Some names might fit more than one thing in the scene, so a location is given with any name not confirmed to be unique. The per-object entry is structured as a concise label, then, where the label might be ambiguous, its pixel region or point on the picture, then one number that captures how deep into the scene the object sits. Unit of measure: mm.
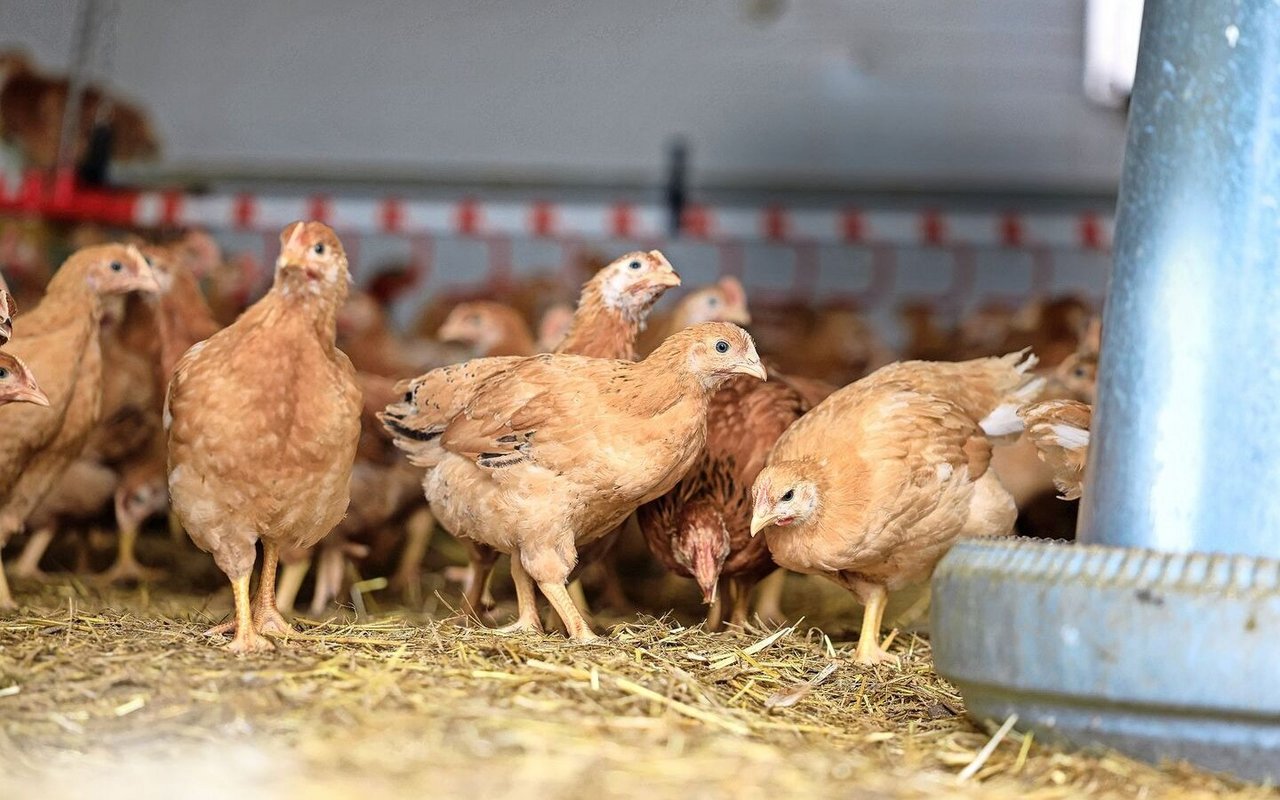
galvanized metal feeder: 2775
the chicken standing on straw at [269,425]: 3852
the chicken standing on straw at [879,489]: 4168
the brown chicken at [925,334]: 8617
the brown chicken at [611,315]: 4844
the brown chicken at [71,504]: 5762
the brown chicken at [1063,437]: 4148
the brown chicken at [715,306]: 5680
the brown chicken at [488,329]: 6332
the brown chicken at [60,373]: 4559
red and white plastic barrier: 9250
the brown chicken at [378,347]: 6855
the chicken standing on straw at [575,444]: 4086
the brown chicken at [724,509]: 4465
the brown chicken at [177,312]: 5391
